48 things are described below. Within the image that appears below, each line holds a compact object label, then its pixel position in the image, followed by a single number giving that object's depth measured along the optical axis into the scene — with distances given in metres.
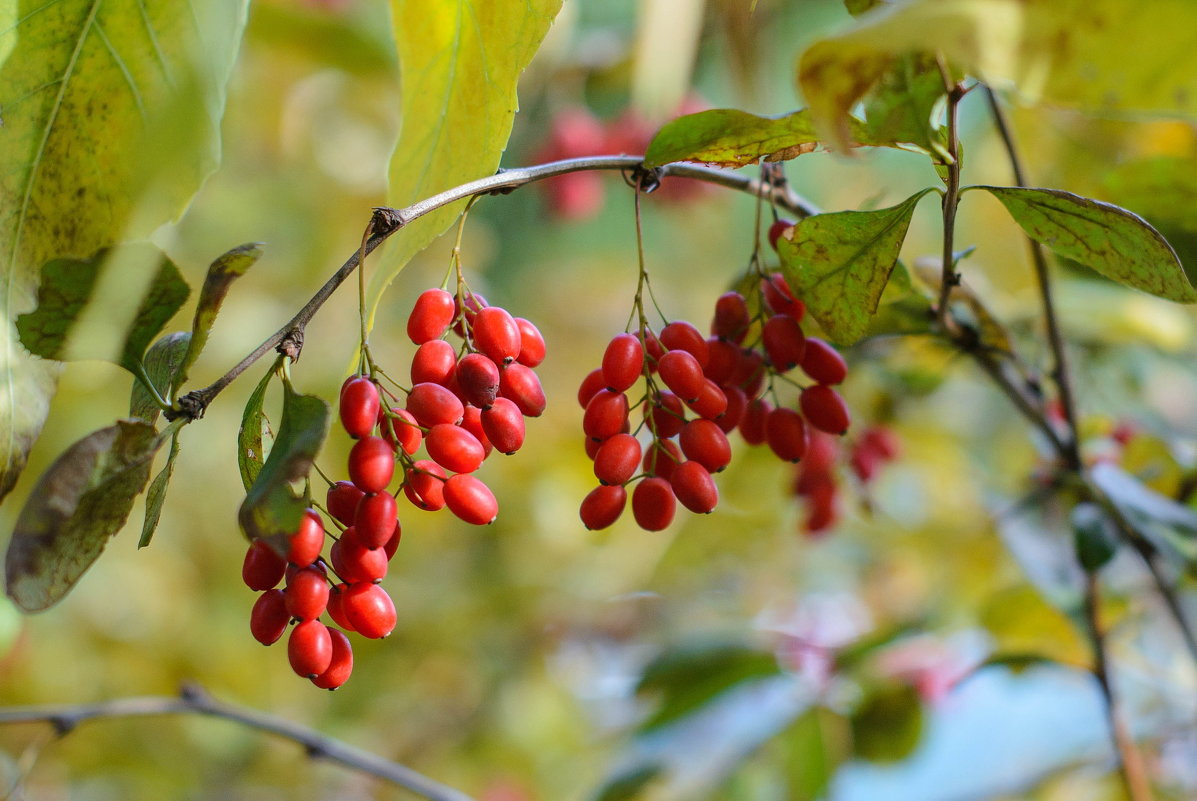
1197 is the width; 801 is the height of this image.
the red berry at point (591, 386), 0.70
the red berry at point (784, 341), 0.70
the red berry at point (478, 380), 0.68
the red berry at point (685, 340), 0.70
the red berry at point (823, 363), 0.71
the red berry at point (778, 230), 0.71
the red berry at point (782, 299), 0.71
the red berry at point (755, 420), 0.73
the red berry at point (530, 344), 0.70
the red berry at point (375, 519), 0.67
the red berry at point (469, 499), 0.68
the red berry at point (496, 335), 0.69
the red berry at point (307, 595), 0.67
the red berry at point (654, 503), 0.70
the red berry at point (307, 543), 0.66
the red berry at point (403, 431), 0.68
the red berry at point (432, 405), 0.68
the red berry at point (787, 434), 0.72
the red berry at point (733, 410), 0.71
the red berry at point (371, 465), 0.67
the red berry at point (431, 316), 0.69
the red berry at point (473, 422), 0.69
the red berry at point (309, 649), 0.67
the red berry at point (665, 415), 0.70
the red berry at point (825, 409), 0.72
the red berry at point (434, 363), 0.68
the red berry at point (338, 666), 0.68
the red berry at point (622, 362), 0.70
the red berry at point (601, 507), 0.70
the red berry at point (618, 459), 0.69
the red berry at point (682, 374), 0.69
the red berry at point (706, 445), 0.70
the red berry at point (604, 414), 0.70
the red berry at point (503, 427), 0.68
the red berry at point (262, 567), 0.67
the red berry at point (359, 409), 0.67
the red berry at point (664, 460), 0.71
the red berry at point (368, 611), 0.68
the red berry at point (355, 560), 0.68
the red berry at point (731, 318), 0.71
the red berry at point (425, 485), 0.69
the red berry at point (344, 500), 0.68
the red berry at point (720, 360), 0.71
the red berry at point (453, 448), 0.68
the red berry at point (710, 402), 0.70
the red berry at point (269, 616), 0.68
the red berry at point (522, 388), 0.69
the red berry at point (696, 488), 0.69
